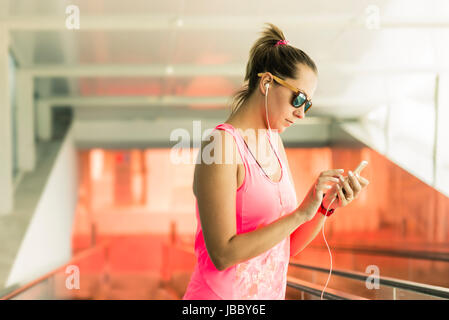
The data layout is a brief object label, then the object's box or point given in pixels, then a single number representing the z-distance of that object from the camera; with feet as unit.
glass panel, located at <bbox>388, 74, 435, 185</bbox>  31.65
